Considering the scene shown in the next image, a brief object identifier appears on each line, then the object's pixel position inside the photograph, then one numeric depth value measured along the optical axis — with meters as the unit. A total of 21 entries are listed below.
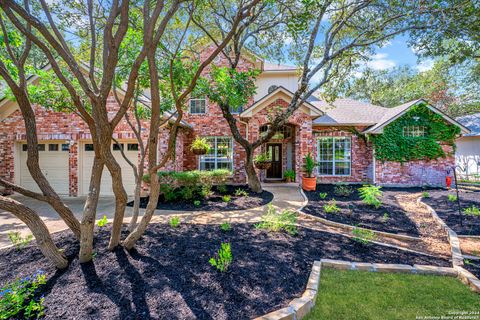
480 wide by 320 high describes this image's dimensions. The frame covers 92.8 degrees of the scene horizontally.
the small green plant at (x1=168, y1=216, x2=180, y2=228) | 5.48
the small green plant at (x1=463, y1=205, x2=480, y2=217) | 6.71
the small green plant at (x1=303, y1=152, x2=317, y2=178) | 11.03
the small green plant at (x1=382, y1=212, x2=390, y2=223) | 6.47
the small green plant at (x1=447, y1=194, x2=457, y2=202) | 8.43
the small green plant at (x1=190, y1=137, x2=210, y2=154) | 11.09
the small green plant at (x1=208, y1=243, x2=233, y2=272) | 3.37
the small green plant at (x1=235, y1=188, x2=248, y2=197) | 9.52
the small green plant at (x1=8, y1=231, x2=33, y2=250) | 4.41
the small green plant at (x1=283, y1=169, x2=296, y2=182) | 12.37
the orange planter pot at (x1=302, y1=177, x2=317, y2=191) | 10.94
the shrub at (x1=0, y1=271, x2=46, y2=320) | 2.49
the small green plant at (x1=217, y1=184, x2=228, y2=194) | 10.17
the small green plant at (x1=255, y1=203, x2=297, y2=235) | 5.31
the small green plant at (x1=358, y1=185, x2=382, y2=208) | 7.64
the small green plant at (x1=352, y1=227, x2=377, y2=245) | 4.80
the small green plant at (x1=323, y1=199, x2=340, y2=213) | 7.14
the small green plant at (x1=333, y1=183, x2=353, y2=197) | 9.65
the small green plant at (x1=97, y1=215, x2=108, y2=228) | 5.08
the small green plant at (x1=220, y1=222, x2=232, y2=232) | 5.29
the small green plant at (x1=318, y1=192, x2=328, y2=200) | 9.04
